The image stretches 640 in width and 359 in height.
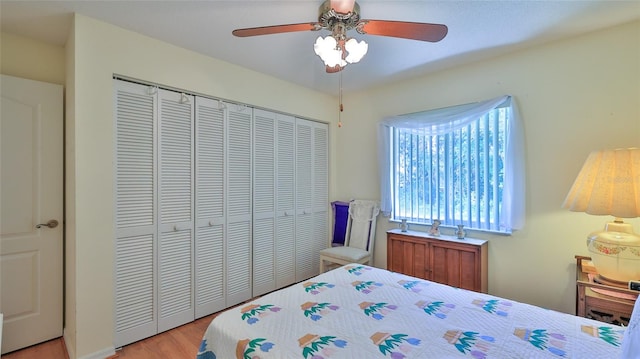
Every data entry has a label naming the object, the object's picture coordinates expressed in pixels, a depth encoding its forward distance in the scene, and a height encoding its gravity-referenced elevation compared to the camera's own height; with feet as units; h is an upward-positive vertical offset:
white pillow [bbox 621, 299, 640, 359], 2.67 -1.58
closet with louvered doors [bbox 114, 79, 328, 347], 7.20 -0.77
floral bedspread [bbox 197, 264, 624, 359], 3.84 -2.30
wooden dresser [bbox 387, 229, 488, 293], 8.28 -2.44
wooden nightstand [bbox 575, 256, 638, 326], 5.30 -2.34
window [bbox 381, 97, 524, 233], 8.30 +0.41
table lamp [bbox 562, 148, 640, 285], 5.48 -0.49
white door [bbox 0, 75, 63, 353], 6.89 -0.77
